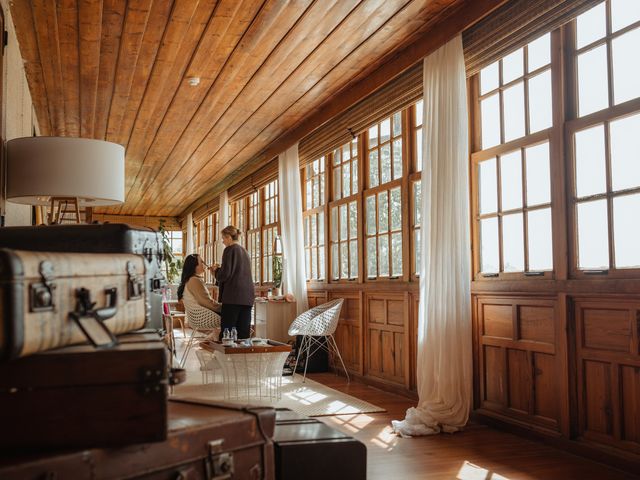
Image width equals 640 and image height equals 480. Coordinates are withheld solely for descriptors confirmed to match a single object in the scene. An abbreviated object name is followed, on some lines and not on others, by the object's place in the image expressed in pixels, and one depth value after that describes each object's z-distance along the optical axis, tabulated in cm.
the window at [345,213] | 658
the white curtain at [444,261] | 412
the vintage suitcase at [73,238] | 205
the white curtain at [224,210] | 1141
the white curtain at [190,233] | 1520
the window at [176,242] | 1694
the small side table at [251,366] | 488
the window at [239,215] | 1142
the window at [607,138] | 322
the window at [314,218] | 754
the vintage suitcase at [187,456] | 138
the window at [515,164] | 382
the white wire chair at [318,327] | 606
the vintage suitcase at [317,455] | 212
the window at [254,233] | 1051
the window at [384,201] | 566
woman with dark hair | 690
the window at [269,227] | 959
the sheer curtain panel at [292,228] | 743
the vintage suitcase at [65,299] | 129
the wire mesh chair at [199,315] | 689
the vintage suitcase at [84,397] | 142
